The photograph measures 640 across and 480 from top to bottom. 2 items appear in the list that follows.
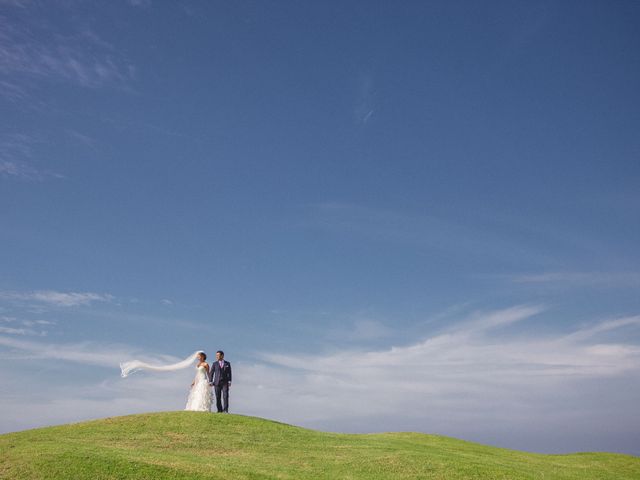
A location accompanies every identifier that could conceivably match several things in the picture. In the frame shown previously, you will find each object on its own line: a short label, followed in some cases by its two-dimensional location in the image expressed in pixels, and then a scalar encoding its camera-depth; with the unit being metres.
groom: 37.22
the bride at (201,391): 37.09
